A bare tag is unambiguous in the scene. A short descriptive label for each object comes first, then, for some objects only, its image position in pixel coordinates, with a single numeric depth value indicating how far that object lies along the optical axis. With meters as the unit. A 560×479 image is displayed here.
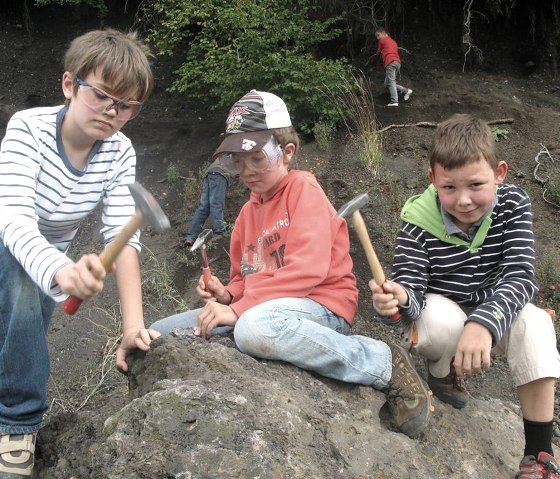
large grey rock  1.59
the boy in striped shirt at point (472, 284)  2.18
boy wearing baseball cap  2.20
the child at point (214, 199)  6.51
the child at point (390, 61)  8.98
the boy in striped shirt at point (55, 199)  2.05
